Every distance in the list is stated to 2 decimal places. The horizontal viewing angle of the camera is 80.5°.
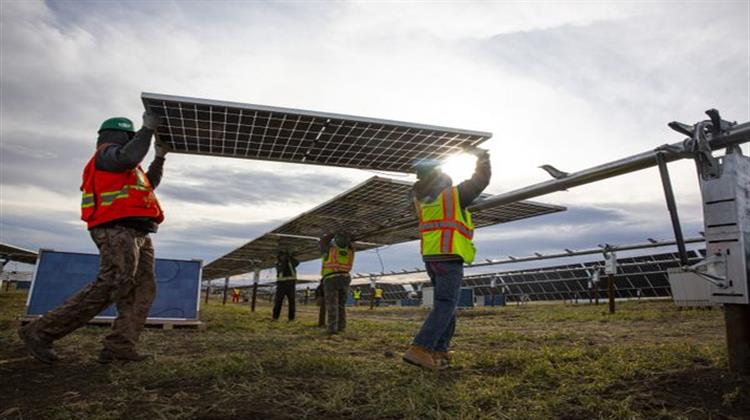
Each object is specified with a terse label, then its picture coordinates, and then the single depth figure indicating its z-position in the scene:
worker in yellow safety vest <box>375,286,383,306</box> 45.30
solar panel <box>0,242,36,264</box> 27.55
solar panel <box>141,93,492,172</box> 6.30
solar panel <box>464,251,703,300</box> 22.17
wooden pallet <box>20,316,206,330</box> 8.88
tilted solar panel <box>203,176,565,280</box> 9.14
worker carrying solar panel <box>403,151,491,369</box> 4.34
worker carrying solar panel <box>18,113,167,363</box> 4.25
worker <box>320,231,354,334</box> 9.63
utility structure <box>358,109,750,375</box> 3.25
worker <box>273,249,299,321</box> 14.04
